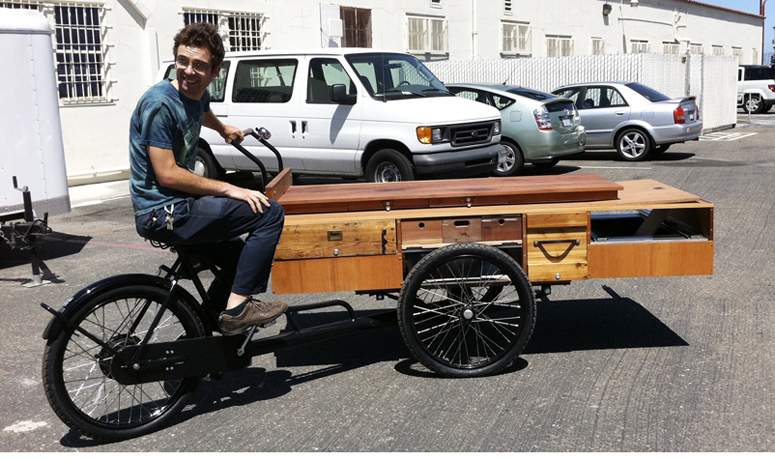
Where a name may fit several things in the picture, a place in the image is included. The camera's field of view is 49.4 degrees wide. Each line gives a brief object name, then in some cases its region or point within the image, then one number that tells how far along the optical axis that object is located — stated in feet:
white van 36.17
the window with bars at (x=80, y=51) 48.47
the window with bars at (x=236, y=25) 55.98
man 12.72
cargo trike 13.20
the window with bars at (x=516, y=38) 86.84
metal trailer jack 24.26
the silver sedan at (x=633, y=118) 52.11
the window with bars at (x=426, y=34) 73.77
